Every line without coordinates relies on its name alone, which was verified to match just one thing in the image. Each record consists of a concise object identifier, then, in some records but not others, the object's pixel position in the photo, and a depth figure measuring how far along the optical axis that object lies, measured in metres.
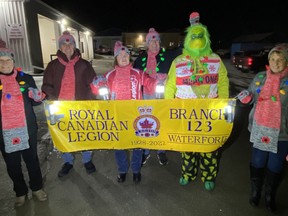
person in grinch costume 3.01
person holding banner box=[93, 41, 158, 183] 3.29
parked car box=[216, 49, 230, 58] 34.10
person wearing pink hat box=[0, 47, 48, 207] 2.77
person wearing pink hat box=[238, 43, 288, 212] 2.62
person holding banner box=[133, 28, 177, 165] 3.97
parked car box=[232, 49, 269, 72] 14.87
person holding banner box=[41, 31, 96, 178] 3.47
